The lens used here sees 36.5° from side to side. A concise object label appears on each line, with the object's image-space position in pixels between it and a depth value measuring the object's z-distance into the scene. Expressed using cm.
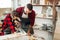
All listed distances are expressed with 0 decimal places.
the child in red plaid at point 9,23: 272
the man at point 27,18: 289
